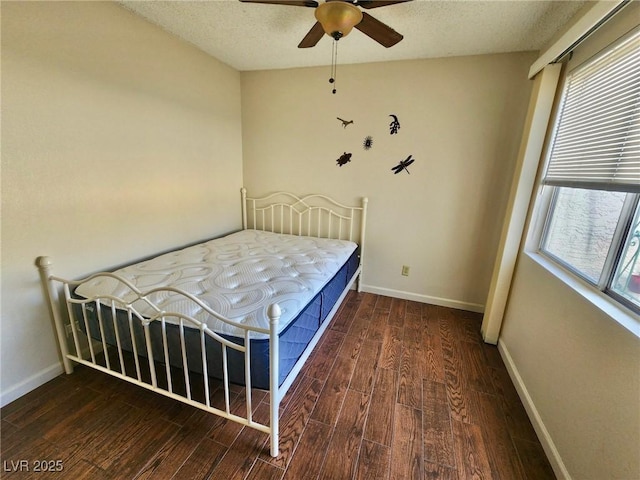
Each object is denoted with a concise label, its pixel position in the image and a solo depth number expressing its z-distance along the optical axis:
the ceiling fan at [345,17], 1.42
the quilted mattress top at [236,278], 1.42
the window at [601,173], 1.19
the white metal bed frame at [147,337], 1.21
